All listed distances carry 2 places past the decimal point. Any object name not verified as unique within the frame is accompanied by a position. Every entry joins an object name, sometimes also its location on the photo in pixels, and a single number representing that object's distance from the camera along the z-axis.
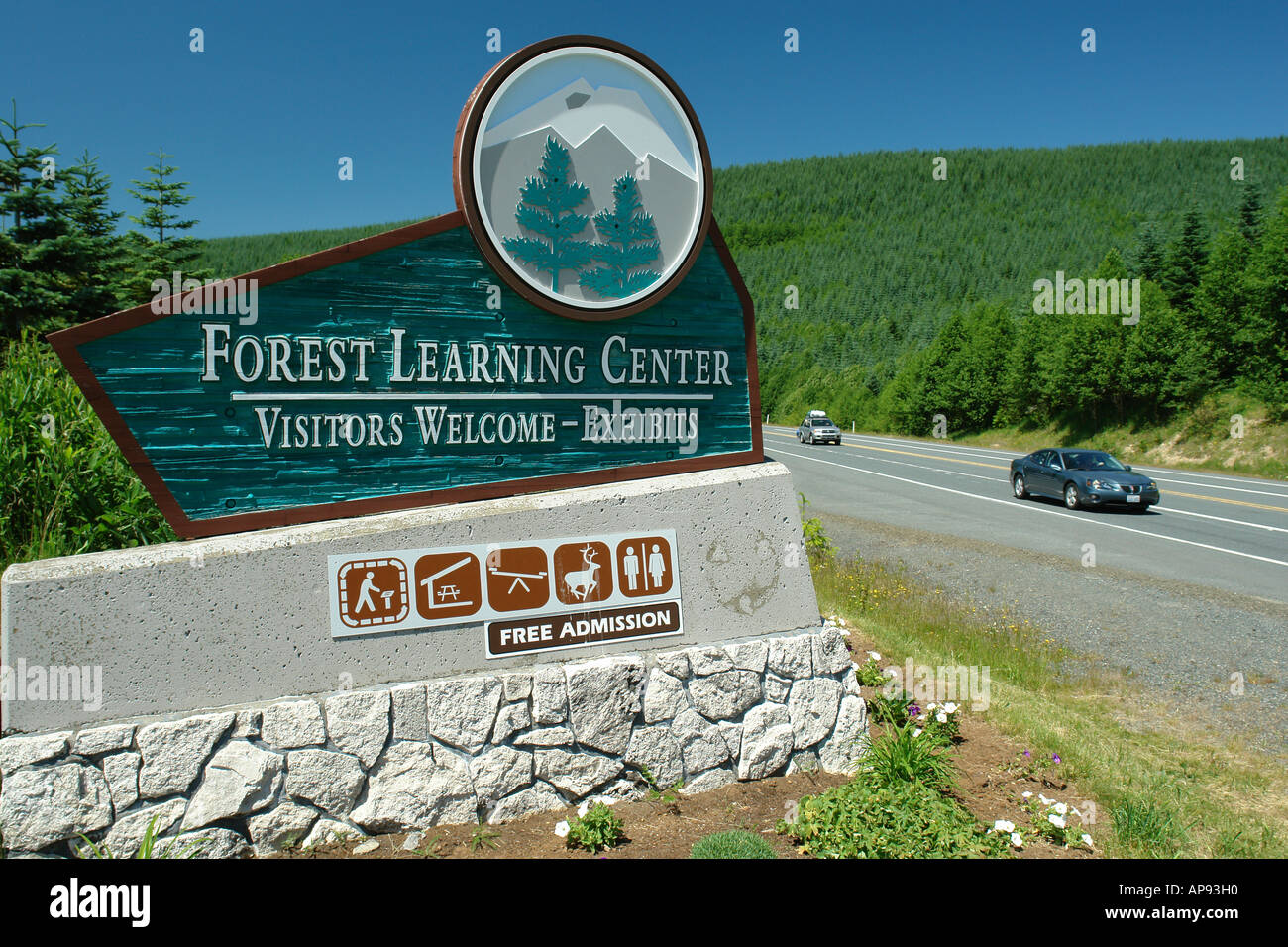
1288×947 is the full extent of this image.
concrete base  3.63
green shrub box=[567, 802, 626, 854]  3.88
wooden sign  3.95
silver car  38.88
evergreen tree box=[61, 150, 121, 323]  18.56
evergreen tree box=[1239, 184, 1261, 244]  33.22
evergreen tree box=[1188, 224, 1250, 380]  29.05
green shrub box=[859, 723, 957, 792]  4.38
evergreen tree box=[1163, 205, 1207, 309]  35.69
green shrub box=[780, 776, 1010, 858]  3.81
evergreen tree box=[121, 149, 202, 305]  25.98
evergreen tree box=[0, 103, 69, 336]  16.97
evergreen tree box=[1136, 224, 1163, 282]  38.66
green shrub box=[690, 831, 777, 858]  3.73
